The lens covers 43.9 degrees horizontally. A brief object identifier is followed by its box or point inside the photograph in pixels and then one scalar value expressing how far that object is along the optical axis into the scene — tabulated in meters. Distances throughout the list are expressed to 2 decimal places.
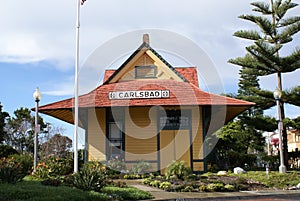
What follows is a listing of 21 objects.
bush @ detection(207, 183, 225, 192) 11.98
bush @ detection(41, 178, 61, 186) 11.36
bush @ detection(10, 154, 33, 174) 15.42
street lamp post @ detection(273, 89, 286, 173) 15.80
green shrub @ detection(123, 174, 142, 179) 15.51
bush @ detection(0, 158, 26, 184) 10.95
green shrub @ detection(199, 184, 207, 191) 11.97
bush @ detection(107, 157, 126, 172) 16.66
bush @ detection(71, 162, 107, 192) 10.61
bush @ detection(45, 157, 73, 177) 15.27
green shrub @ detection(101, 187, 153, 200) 10.23
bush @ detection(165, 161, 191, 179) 14.13
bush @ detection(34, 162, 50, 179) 14.45
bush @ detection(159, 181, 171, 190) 12.13
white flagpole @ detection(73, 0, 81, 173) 13.43
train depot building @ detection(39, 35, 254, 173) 17.22
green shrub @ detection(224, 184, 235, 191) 12.09
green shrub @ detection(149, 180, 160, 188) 12.81
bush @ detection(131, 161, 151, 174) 16.45
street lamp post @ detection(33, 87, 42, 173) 15.82
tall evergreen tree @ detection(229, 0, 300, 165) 21.84
